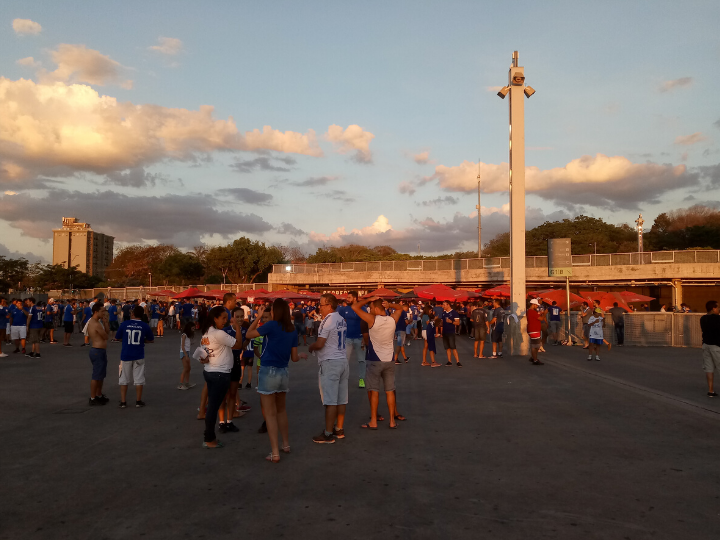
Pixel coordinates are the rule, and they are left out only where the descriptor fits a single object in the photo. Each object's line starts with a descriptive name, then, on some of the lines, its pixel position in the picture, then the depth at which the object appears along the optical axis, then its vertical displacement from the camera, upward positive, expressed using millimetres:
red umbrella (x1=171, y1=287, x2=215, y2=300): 34694 +48
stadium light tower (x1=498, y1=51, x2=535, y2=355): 20828 +5111
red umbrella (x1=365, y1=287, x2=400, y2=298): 31512 +110
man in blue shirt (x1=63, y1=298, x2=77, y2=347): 22547 -1141
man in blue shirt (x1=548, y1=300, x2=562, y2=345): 22734 -1046
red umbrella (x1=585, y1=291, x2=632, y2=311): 23875 -96
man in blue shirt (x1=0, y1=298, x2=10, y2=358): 18344 -892
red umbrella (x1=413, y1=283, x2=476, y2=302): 28870 +174
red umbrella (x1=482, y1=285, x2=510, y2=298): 30453 +253
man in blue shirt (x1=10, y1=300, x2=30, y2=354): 17750 -949
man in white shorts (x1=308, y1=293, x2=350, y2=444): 7031 -966
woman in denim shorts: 6342 -843
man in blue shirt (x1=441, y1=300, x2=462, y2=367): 15093 -963
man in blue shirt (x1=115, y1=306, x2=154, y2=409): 9234 -975
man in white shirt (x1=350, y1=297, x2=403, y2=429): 7848 -1015
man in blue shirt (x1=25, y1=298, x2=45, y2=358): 17844 -1111
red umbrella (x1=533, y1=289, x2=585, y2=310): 24988 -59
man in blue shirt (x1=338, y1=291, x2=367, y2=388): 10344 -534
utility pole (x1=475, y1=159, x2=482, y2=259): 60834 +7530
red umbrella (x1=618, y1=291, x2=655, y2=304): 26094 +3
